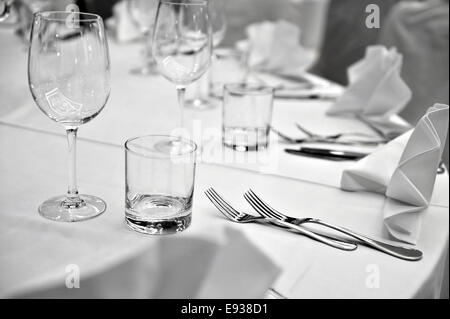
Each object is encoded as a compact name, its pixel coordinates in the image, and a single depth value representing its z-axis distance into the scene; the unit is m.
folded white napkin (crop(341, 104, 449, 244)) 0.76
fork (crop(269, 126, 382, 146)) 1.11
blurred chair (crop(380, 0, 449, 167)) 1.66
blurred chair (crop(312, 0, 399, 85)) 2.30
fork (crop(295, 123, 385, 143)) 1.13
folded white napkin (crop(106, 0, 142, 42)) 1.95
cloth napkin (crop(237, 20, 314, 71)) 1.64
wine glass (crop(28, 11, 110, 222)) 0.69
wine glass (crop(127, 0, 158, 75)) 1.54
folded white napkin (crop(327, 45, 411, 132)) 1.24
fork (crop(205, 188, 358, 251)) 0.70
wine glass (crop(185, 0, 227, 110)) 1.36
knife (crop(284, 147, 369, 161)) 1.03
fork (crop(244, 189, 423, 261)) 0.68
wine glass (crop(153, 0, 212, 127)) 1.03
